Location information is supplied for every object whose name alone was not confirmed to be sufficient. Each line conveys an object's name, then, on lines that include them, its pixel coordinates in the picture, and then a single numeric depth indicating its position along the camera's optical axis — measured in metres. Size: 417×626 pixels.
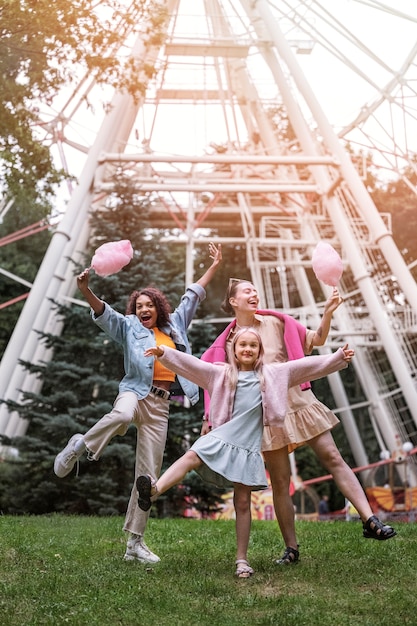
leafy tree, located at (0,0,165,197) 8.51
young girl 5.12
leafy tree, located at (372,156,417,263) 28.22
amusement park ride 16.41
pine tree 13.84
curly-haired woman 5.66
